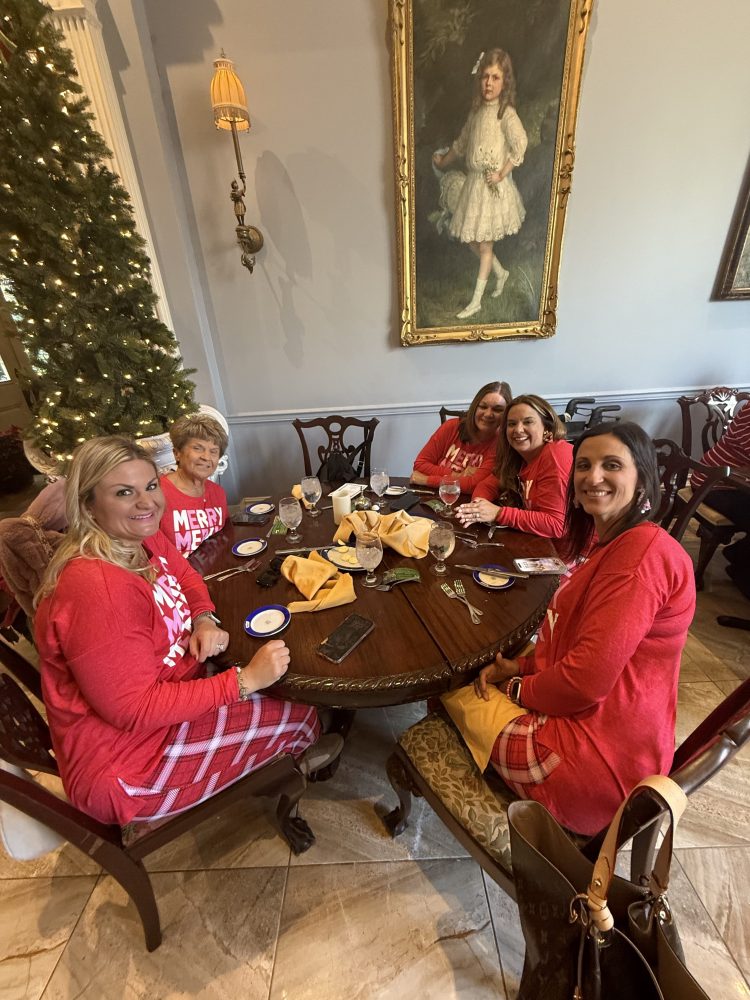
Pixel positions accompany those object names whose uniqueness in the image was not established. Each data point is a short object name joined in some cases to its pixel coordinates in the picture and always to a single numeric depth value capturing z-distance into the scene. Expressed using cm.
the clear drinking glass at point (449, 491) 177
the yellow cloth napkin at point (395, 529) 155
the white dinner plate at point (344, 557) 147
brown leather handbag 60
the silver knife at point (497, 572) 141
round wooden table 104
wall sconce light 222
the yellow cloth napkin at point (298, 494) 202
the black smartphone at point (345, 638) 111
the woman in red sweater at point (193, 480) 172
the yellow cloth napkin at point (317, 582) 128
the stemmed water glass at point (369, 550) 134
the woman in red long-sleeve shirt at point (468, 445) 218
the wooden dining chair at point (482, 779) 67
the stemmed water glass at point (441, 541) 139
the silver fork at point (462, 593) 126
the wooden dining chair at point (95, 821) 92
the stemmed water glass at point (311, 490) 191
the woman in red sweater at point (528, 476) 174
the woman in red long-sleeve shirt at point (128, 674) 94
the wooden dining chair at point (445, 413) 292
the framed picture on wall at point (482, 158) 241
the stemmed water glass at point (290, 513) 170
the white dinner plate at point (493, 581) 136
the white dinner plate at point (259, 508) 200
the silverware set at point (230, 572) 150
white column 219
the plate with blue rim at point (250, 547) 163
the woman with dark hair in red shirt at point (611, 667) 92
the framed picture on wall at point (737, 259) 288
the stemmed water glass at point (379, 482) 202
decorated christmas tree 192
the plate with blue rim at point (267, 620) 120
